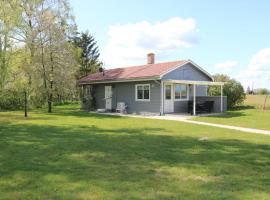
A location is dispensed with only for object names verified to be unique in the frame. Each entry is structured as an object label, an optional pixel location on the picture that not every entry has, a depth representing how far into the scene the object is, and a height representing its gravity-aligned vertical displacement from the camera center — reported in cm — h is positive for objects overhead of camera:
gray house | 2019 +71
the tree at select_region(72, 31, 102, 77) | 4253 +665
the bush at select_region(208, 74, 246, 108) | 2511 +57
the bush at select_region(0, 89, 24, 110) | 2645 -36
